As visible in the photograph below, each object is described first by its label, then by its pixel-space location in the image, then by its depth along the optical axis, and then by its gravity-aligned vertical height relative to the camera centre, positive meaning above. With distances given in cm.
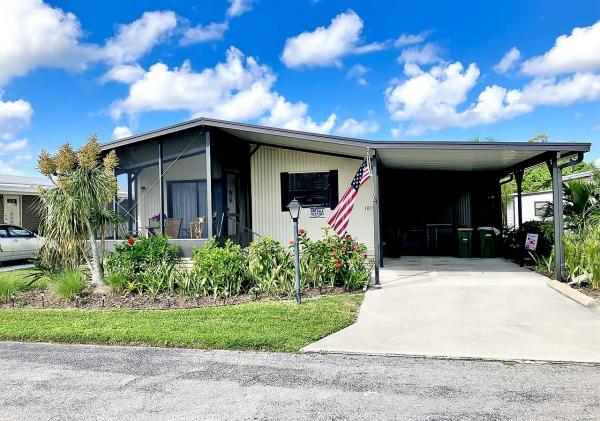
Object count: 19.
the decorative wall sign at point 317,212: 1274 +28
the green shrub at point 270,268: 772 -79
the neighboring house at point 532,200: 2026 +78
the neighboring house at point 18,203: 1859 +116
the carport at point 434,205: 1359 +45
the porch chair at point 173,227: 1116 -3
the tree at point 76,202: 786 +47
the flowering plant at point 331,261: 792 -70
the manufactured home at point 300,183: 1023 +109
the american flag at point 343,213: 807 +16
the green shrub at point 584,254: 763 -70
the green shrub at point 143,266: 788 -72
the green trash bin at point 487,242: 1256 -68
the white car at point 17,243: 1304 -40
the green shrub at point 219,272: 757 -80
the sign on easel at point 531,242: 1034 -58
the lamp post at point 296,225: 691 -4
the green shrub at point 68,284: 752 -96
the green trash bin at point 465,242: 1269 -67
